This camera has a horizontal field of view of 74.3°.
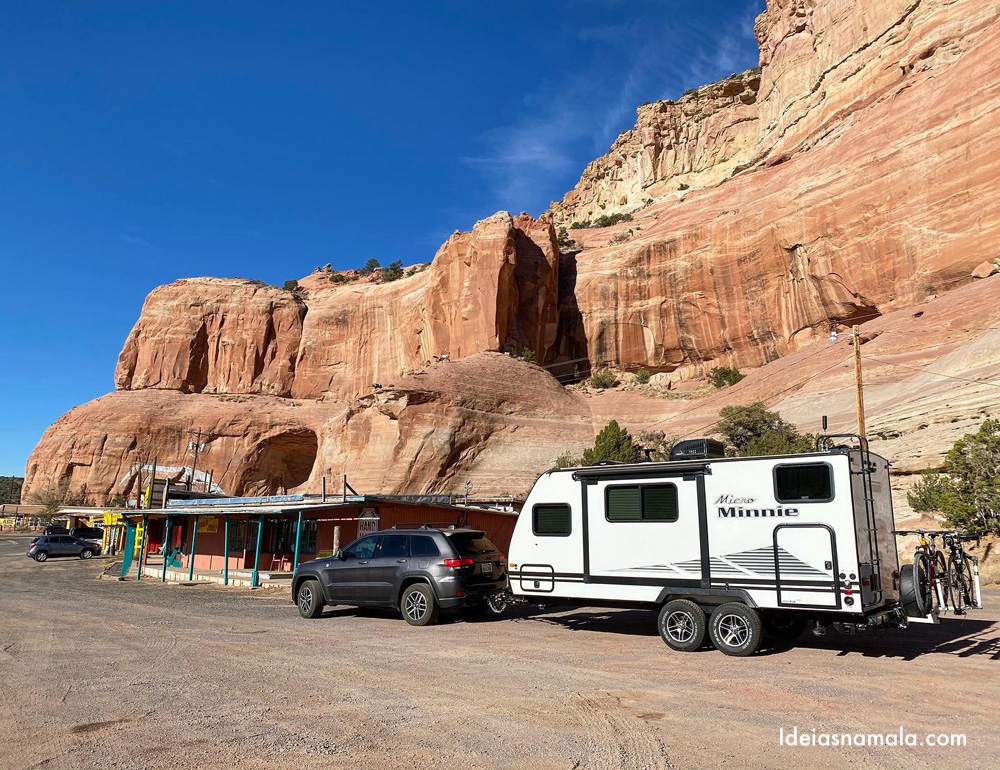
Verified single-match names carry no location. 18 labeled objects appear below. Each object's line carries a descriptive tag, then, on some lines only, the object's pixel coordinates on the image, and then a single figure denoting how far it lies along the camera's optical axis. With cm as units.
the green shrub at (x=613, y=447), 3984
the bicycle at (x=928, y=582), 838
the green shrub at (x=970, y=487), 1773
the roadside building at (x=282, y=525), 2092
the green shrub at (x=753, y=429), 3142
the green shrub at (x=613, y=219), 7681
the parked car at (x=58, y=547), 3353
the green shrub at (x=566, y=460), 4253
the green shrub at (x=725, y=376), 5300
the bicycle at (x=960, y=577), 880
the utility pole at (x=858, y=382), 1898
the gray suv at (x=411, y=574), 1158
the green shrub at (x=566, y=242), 7119
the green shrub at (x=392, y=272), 8094
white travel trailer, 829
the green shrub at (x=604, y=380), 6034
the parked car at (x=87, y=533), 4650
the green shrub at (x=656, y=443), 4217
